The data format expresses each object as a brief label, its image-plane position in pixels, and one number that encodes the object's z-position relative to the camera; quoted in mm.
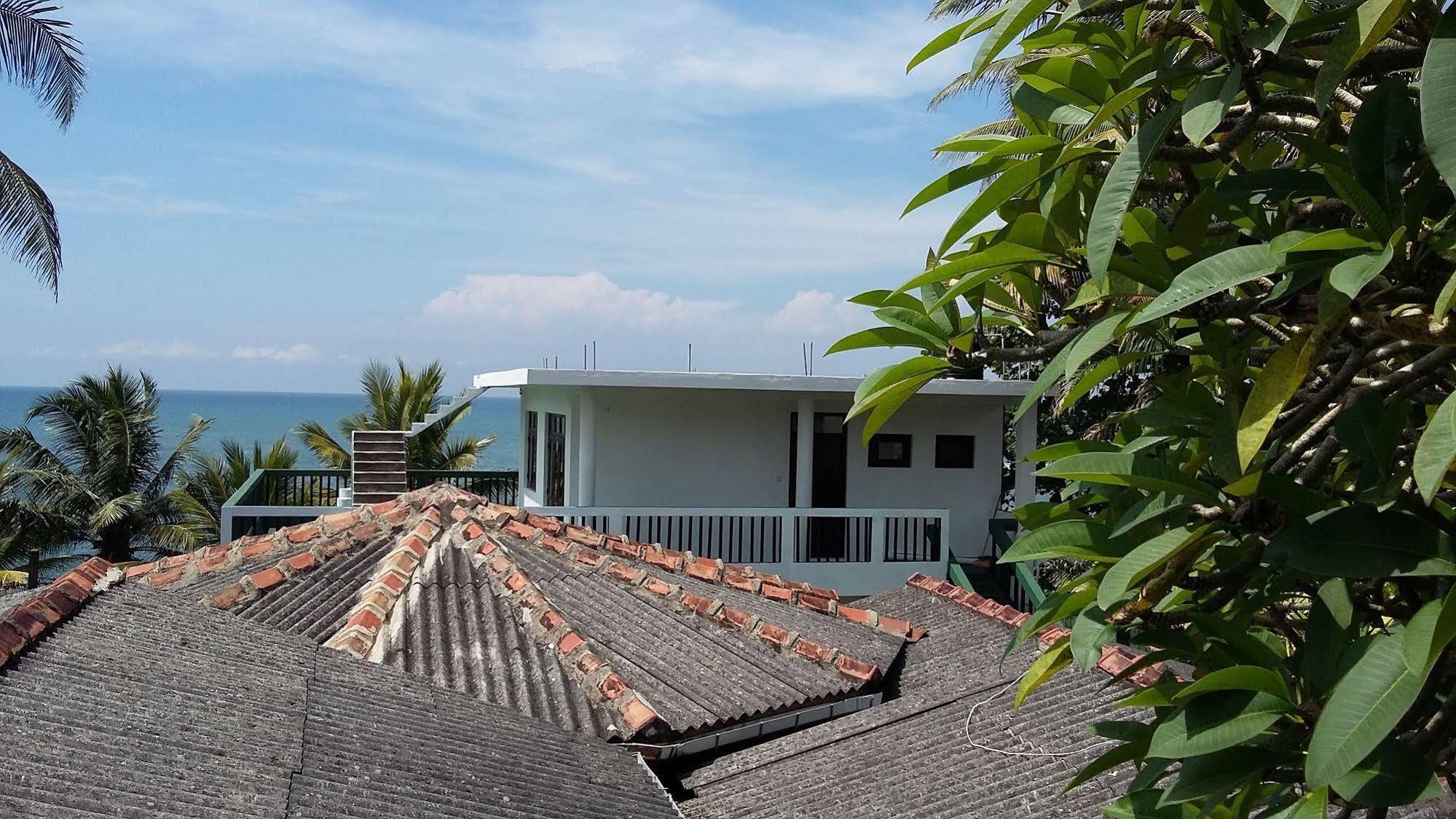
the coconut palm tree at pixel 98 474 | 24703
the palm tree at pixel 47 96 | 15805
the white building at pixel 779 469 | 16328
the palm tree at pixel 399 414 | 27766
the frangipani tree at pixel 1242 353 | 2080
